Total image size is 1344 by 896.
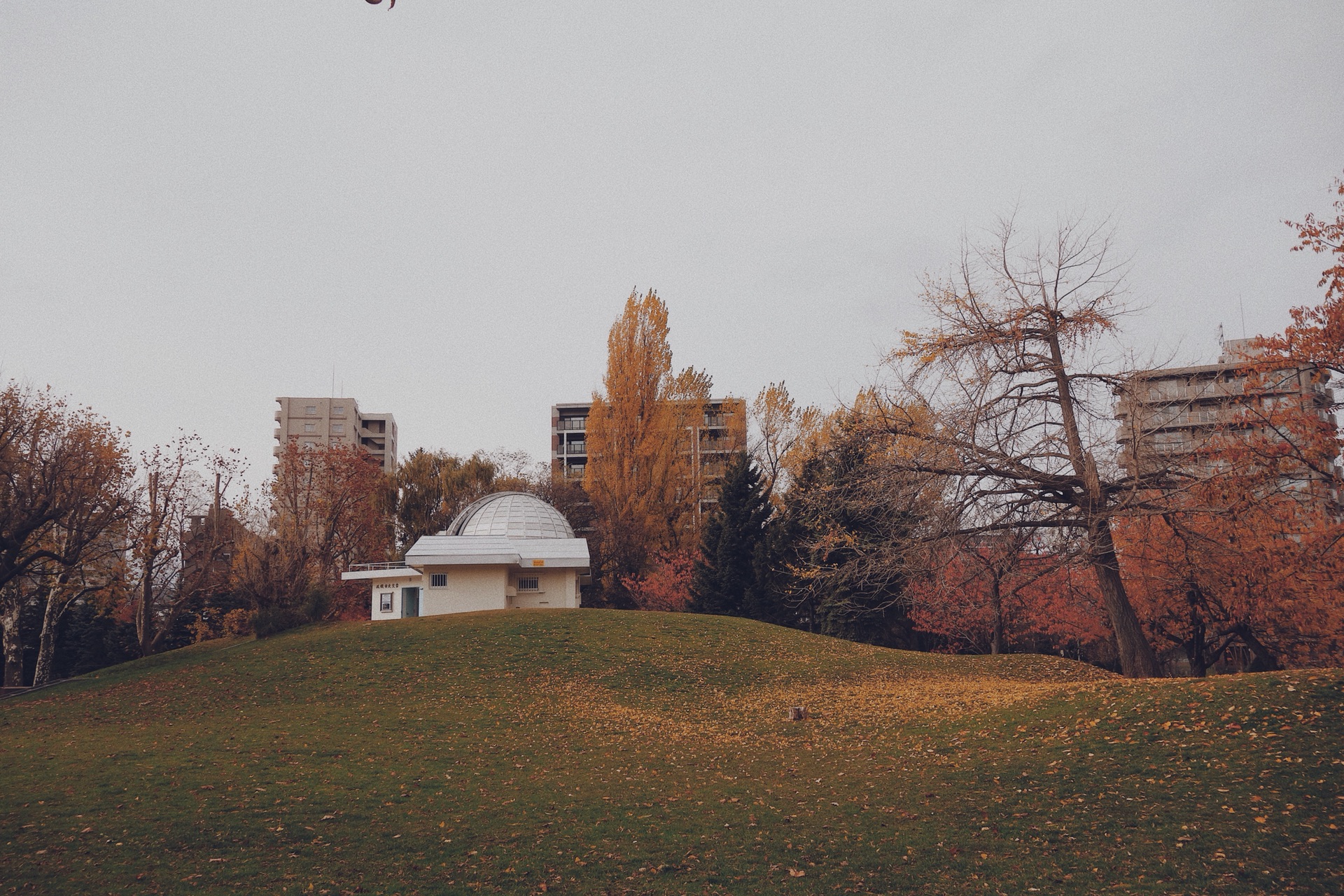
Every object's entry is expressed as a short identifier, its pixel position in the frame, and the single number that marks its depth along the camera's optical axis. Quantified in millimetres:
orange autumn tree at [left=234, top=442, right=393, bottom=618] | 42125
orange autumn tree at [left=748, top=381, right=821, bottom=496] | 48000
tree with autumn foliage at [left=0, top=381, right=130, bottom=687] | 22938
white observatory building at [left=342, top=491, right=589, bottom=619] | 35531
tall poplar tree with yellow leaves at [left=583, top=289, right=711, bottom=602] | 46812
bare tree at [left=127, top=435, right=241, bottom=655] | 34219
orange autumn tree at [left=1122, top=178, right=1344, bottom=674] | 15656
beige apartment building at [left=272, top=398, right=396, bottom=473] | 98062
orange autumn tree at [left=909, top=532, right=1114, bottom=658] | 32281
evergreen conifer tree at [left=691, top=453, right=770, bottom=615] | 39781
